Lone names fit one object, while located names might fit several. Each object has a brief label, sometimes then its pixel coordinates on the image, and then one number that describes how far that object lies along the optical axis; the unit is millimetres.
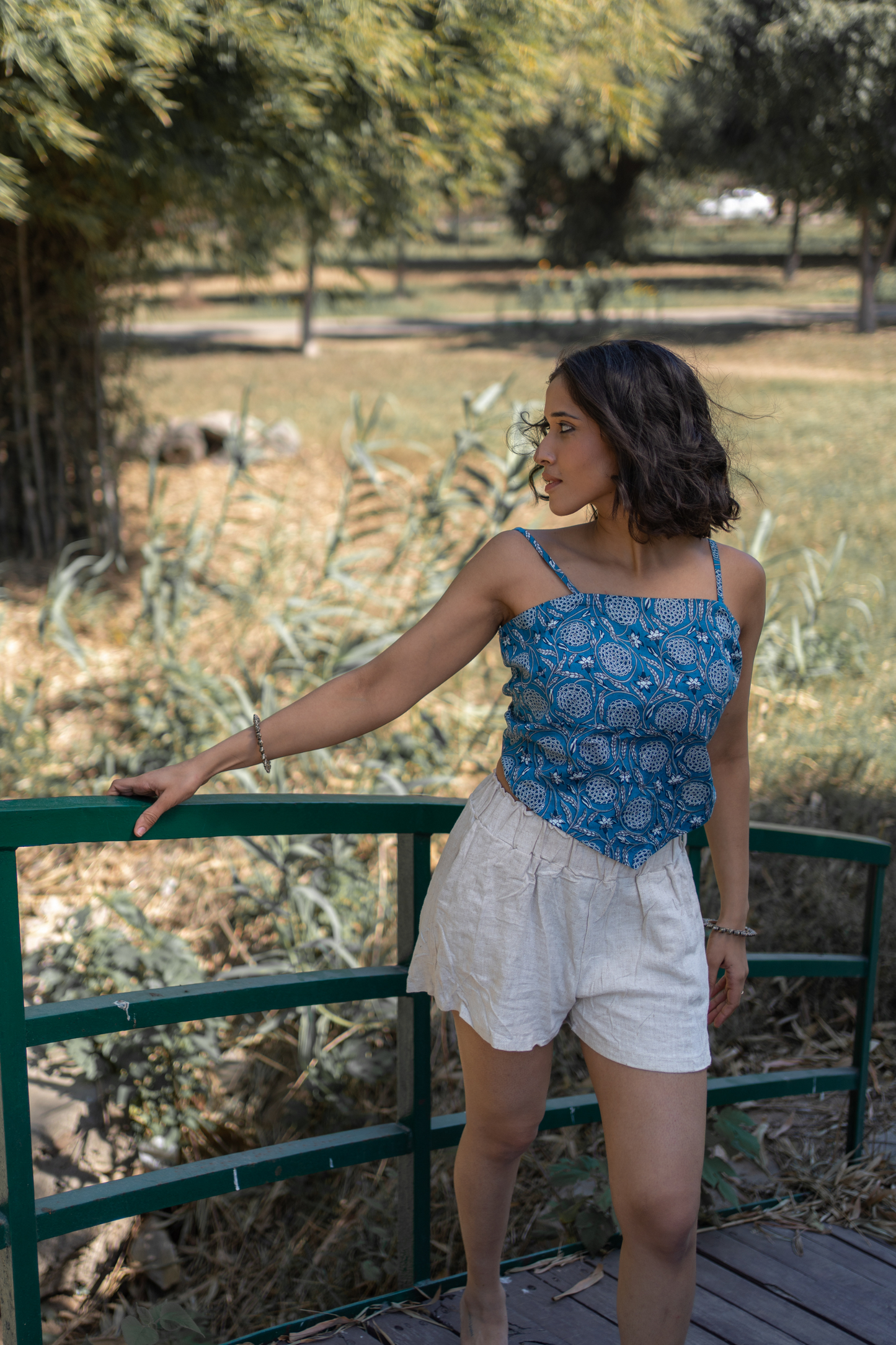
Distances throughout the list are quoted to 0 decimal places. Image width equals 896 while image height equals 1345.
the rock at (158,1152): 3141
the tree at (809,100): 14203
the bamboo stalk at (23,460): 6387
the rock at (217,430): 9883
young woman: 1531
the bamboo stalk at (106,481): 6594
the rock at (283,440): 9609
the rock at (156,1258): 3031
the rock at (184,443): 9328
